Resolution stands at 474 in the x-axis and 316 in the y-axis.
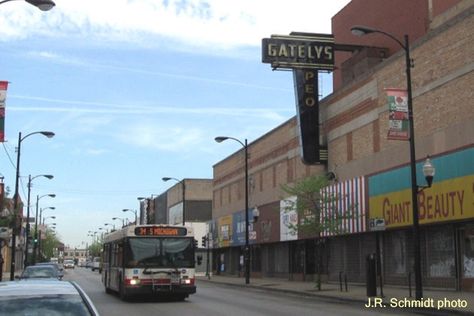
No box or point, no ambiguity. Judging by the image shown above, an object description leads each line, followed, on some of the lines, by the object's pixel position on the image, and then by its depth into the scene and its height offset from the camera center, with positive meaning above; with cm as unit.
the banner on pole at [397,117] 2155 +464
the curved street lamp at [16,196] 3628 +366
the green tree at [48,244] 12362 +236
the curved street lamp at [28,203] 5615 +454
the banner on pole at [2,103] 2331 +550
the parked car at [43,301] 641 -47
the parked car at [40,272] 2336 -64
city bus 2236 -21
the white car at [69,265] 11524 -179
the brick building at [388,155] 2461 +500
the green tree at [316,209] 3045 +227
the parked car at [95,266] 9419 -160
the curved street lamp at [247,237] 3924 +113
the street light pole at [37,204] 6877 +385
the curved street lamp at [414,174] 1997 +263
